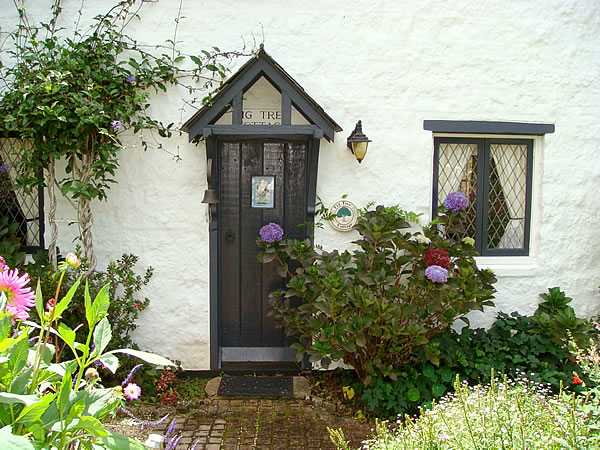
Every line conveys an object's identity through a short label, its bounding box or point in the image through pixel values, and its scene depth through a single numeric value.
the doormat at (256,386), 4.54
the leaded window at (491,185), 5.11
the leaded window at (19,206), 4.96
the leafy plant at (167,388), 4.39
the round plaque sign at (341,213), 4.86
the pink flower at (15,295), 1.62
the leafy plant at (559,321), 4.46
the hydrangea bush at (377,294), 4.17
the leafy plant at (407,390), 4.14
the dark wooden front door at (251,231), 4.94
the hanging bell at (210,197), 4.61
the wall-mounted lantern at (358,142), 4.60
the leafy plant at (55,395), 1.44
